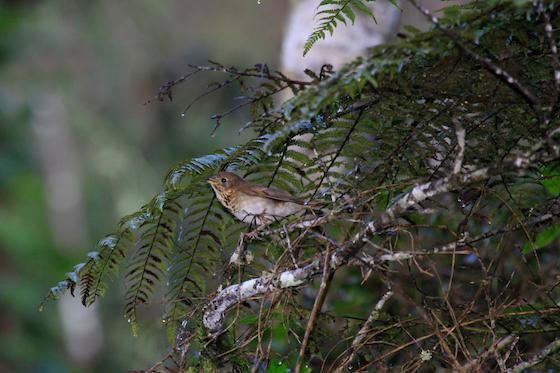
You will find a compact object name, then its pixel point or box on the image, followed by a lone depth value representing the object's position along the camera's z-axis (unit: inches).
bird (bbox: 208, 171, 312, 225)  242.1
